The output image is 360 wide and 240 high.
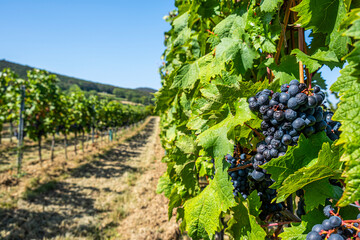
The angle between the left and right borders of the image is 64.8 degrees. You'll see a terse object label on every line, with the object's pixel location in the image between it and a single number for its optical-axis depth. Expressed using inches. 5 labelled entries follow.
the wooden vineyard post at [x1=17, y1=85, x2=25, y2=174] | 312.4
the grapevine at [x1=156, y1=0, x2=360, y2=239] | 11.9
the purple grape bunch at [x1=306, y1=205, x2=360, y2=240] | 11.6
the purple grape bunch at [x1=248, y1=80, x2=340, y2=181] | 13.6
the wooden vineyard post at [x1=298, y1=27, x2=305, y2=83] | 16.7
